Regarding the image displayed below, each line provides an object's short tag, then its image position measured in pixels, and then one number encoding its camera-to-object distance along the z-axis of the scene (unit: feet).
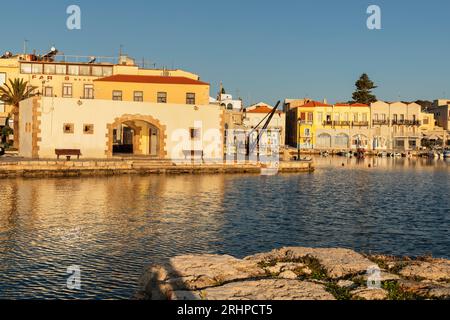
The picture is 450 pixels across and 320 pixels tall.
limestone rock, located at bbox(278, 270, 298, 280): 25.94
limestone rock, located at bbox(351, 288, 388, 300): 22.30
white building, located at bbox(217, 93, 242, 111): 346.78
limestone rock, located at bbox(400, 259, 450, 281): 26.73
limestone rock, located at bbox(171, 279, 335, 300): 21.65
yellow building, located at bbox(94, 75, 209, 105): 158.40
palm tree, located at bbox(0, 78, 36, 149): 181.88
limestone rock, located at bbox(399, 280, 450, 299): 22.83
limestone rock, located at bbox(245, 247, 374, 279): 27.55
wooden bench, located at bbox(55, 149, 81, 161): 133.39
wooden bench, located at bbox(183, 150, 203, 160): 151.74
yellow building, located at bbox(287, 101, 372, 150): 331.77
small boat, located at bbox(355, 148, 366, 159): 304.01
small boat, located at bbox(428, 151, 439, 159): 317.38
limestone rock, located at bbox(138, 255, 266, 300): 23.84
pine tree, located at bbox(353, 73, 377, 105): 404.98
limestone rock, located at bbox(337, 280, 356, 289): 24.27
